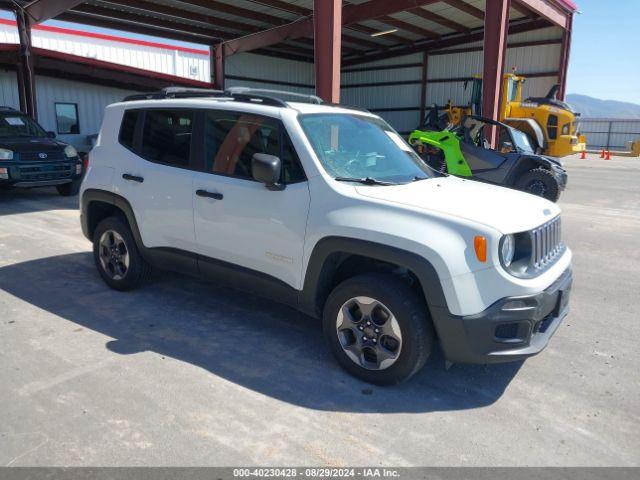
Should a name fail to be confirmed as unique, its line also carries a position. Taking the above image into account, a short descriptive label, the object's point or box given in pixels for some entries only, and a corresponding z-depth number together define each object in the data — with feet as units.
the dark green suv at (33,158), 33.24
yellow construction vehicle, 56.39
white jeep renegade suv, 10.14
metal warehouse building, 51.37
